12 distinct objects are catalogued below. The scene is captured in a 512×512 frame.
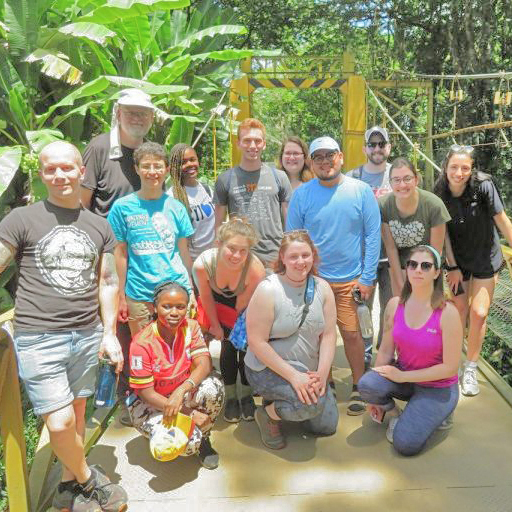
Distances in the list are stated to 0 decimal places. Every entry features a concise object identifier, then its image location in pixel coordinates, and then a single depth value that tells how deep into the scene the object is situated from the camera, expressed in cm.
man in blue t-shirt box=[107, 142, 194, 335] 301
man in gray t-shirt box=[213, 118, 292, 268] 358
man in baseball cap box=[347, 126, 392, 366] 394
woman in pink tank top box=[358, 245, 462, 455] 286
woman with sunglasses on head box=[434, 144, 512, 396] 338
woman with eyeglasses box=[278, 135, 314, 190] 429
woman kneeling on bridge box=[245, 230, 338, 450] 286
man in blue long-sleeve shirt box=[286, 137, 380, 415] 325
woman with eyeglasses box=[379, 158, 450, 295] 335
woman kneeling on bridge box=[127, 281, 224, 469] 269
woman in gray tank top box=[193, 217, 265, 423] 299
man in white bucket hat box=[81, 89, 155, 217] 318
